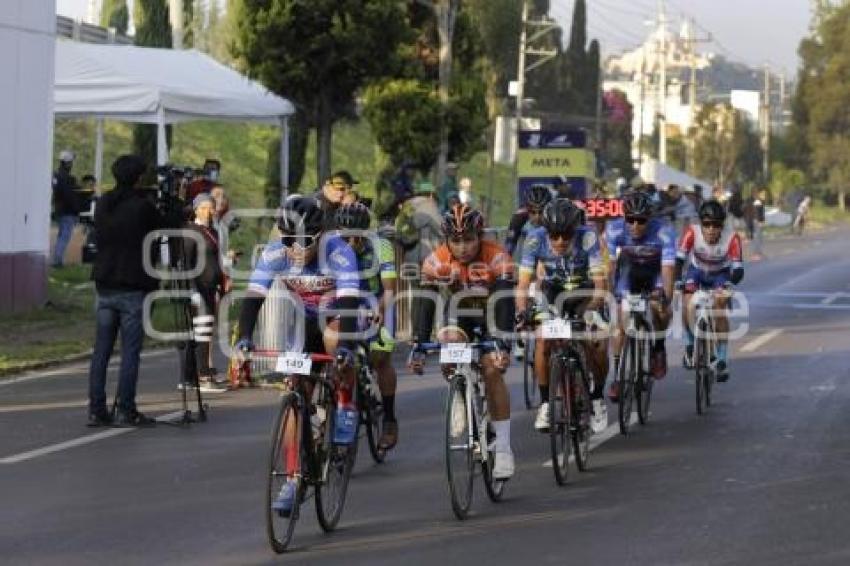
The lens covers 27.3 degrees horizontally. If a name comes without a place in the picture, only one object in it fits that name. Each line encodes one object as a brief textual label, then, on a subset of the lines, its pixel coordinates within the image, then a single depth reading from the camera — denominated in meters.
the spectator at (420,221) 20.20
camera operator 12.92
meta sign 34.12
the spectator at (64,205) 26.58
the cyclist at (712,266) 14.85
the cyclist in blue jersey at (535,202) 14.68
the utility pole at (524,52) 58.03
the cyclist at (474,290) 9.81
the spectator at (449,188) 26.28
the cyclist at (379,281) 10.08
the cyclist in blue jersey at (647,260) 13.91
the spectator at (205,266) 15.18
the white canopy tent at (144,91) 24.88
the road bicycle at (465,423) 9.36
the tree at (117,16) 61.75
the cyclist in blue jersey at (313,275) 9.24
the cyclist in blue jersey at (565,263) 11.41
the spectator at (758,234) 44.53
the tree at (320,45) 27.72
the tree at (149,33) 33.94
